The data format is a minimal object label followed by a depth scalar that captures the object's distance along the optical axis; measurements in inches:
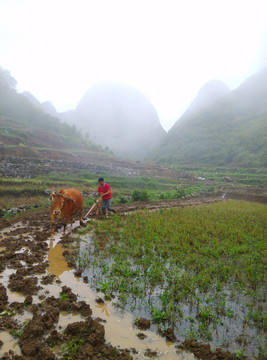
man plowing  428.3
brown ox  305.1
